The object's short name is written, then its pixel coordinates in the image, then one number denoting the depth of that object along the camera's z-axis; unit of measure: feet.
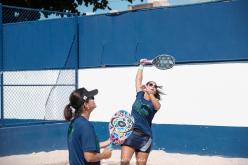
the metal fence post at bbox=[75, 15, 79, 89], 46.05
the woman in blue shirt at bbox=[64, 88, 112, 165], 13.65
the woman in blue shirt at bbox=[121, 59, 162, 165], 23.26
